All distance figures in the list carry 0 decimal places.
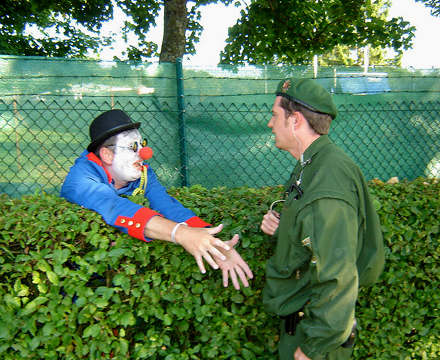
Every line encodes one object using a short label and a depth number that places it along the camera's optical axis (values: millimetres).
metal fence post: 4785
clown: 1939
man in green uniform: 1495
